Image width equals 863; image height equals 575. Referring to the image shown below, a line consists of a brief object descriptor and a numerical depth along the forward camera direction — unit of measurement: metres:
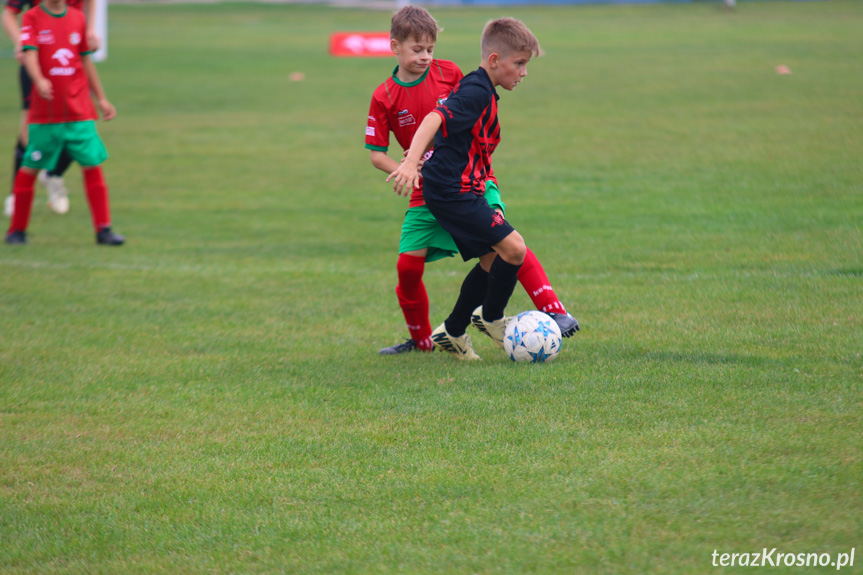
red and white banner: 56.16
